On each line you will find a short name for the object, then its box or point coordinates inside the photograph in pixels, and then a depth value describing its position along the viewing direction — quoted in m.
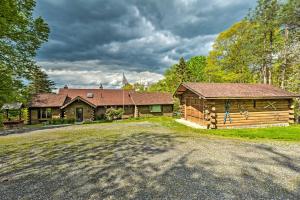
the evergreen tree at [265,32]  20.20
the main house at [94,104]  26.03
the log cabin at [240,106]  14.60
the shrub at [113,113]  25.61
